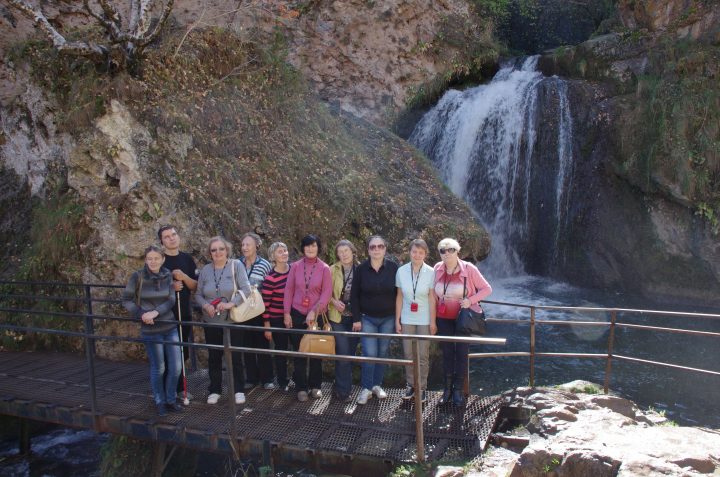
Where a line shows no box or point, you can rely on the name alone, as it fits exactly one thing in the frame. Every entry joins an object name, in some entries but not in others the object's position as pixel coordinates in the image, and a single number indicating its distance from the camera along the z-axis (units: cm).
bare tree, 782
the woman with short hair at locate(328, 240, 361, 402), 546
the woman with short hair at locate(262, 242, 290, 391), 557
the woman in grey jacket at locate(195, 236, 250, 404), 531
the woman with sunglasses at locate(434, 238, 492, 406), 519
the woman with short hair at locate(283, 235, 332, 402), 537
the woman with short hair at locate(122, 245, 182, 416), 503
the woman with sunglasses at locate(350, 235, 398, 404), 530
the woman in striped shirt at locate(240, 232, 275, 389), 566
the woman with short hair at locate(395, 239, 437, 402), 526
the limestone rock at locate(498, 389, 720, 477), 358
